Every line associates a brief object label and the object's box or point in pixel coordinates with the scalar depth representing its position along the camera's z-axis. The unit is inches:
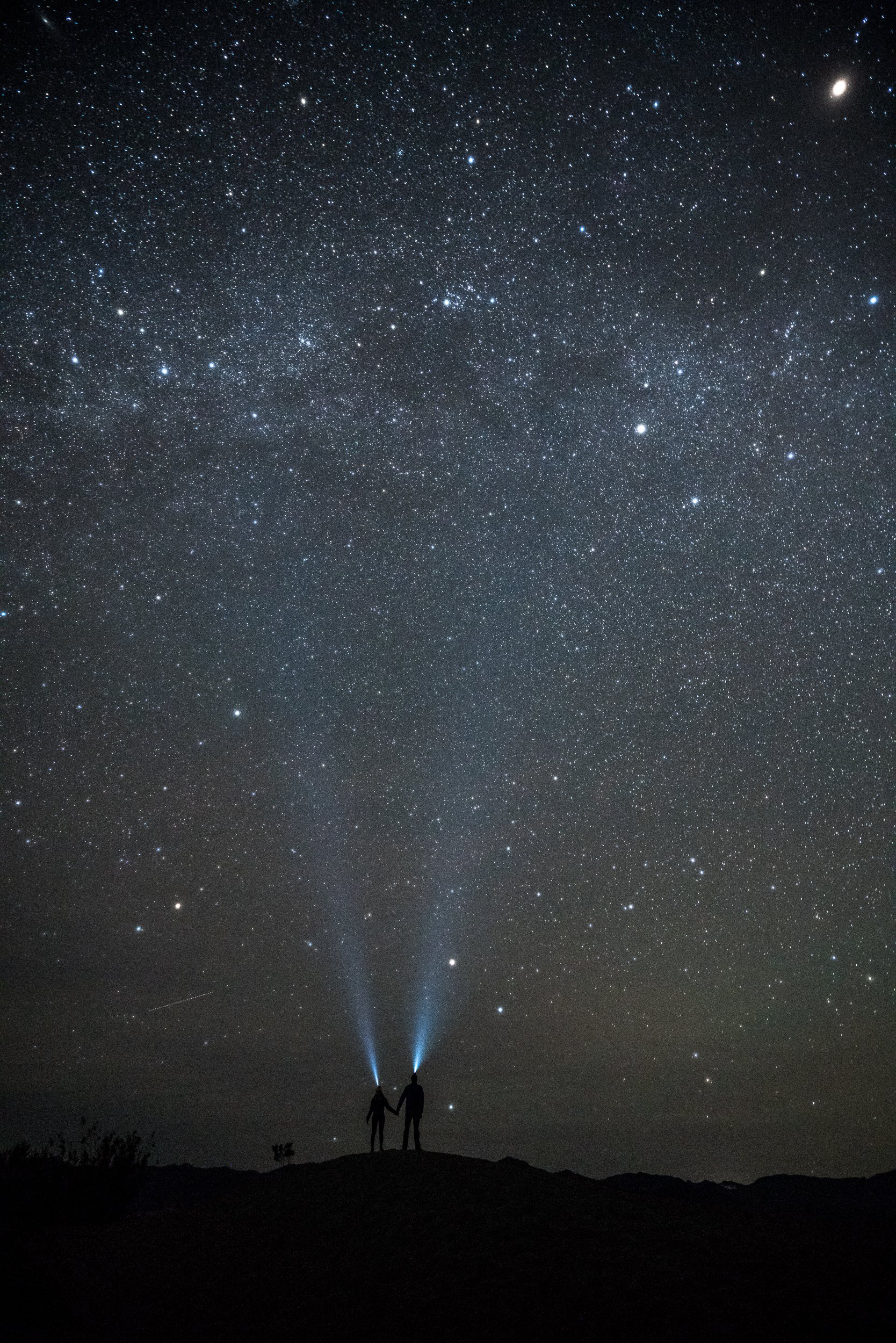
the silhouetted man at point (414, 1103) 562.6
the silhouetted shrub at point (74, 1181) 679.1
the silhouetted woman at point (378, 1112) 589.0
